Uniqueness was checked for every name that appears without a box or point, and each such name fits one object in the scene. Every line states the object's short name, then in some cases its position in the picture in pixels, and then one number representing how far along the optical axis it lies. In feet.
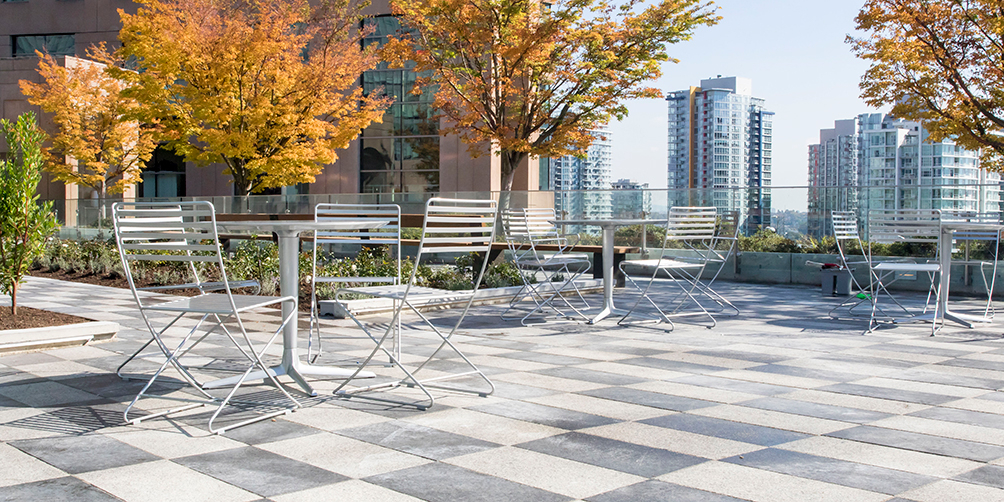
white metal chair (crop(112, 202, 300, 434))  13.29
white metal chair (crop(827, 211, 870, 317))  30.78
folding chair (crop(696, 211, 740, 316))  44.65
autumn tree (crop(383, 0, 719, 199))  49.26
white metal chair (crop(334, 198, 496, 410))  14.61
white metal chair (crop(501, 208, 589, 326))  29.27
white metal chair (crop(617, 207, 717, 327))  25.49
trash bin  37.42
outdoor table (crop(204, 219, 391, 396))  14.44
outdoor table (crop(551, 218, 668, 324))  25.35
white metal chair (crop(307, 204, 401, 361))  16.65
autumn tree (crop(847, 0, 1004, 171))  45.11
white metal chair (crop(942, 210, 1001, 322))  37.61
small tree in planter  21.43
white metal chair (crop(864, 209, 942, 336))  24.99
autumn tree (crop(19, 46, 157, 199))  88.58
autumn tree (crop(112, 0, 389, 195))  63.16
